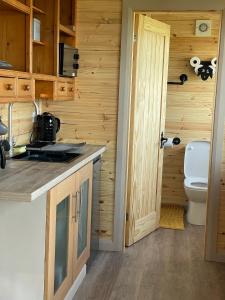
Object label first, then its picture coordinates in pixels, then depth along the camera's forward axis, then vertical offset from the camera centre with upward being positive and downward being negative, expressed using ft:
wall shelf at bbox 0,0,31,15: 7.61 +1.56
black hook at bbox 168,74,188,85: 16.31 +0.73
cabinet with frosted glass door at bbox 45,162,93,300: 7.55 -2.76
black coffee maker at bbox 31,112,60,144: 11.66 -0.98
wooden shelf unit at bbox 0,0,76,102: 8.60 +1.12
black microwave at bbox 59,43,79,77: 10.48 +0.83
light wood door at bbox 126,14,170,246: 12.58 -0.87
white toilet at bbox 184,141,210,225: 15.55 -2.75
